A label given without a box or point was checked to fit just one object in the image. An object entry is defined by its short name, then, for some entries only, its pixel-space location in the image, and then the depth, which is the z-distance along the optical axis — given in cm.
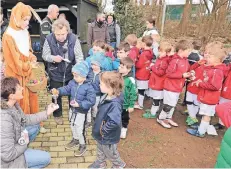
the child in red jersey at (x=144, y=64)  374
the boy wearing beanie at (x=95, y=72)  290
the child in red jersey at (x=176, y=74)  322
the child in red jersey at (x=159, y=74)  339
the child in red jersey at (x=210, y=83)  296
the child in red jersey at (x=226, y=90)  326
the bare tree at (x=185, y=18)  1369
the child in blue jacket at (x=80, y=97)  251
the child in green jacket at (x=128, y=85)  281
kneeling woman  181
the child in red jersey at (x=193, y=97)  348
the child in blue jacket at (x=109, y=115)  212
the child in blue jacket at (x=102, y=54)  302
